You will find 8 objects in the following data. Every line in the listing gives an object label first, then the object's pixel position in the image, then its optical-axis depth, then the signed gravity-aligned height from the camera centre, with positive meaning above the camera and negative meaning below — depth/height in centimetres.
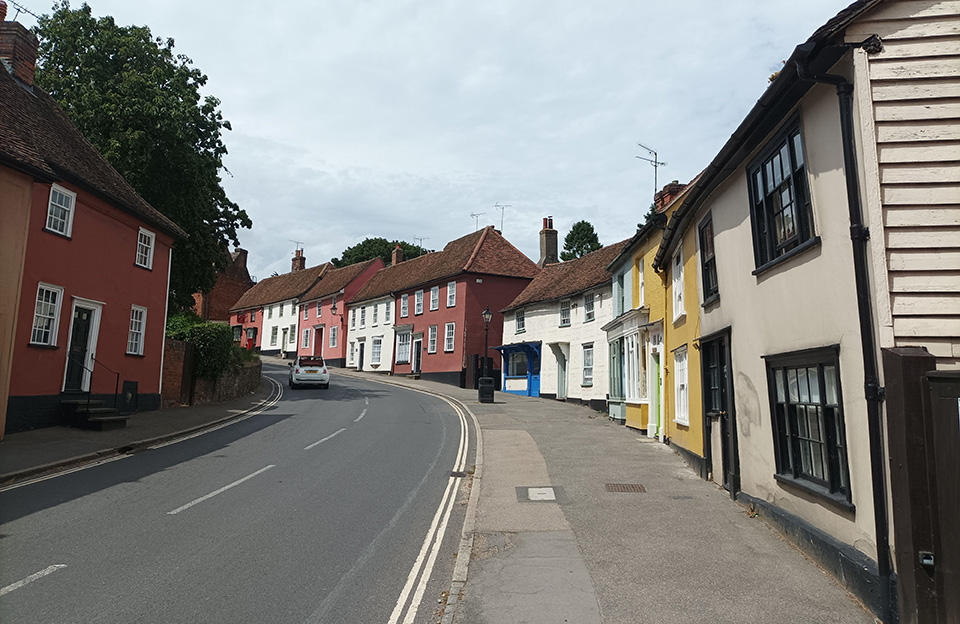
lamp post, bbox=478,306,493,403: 2784 +2
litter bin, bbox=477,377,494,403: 2784 +2
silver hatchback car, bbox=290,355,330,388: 3219 +69
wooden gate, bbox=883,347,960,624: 511 -71
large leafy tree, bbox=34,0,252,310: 2433 +1055
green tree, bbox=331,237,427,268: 7812 +1715
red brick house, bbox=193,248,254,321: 6919 +1101
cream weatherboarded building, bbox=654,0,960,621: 575 +146
